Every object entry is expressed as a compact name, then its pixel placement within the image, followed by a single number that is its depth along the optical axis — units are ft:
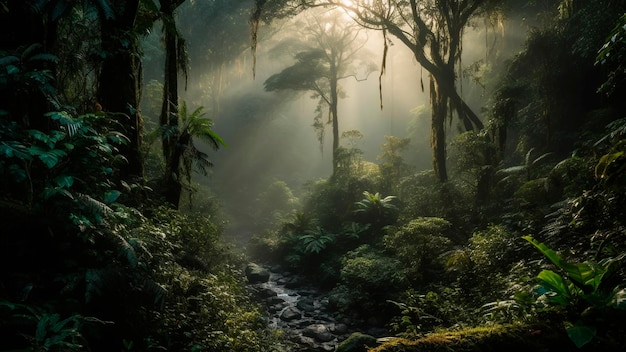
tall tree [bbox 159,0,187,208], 26.68
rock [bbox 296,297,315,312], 29.26
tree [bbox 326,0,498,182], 39.68
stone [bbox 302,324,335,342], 23.48
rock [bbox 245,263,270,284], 36.58
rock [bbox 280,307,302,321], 27.09
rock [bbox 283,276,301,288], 36.47
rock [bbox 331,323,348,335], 24.59
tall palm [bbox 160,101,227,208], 26.89
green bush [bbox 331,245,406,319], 26.66
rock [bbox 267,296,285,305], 30.69
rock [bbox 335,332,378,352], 18.08
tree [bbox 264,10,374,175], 67.46
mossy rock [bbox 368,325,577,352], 7.35
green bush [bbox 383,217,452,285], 27.22
